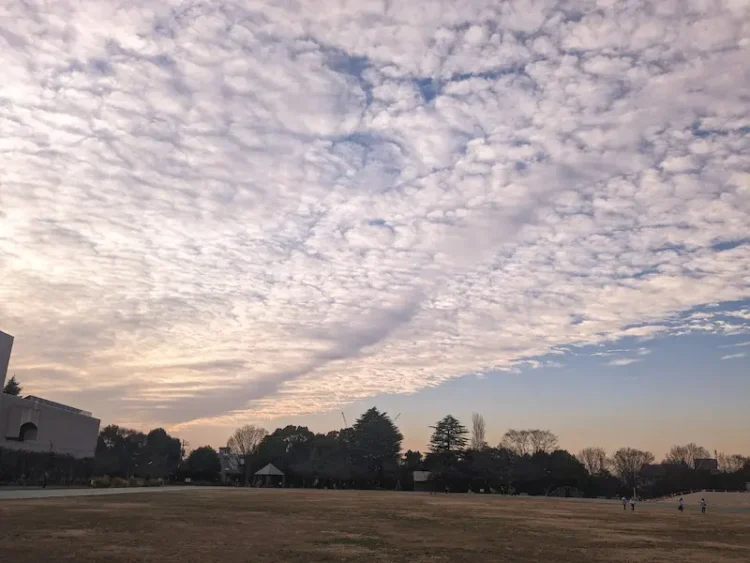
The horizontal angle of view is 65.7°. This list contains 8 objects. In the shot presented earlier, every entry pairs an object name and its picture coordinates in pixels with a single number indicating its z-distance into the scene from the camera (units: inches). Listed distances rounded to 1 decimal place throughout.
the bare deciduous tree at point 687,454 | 5295.3
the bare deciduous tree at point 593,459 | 4992.6
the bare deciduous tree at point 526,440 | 4574.3
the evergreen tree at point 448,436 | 4296.3
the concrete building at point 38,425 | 3048.2
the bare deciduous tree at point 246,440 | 5880.9
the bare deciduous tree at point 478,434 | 5009.6
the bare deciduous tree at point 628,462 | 4554.6
